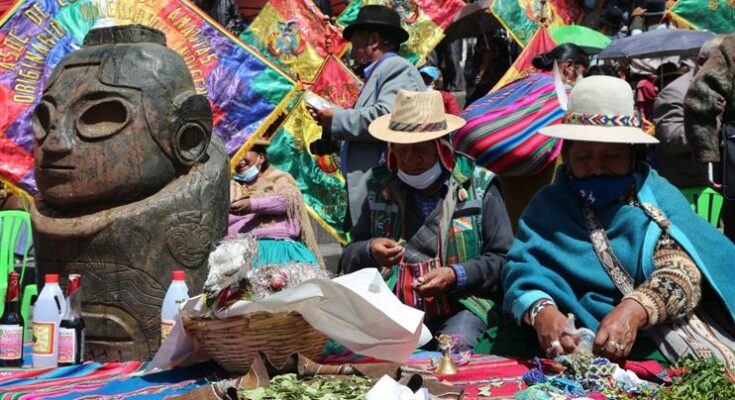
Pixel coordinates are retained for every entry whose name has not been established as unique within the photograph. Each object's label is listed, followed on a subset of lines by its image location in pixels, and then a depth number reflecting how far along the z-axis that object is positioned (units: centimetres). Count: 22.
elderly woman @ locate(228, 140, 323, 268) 655
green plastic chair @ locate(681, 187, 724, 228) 572
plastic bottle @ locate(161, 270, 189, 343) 357
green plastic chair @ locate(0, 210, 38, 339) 513
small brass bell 307
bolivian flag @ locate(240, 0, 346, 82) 816
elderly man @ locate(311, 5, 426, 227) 529
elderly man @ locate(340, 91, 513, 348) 391
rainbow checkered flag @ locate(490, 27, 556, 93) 838
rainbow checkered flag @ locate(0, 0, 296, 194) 625
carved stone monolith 396
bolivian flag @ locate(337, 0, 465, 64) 879
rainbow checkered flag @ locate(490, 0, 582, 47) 930
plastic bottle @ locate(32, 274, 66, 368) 351
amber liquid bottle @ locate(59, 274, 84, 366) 351
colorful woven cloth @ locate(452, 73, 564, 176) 453
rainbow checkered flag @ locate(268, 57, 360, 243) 766
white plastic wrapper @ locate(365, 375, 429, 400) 248
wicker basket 294
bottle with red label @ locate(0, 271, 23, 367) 352
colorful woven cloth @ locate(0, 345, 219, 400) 295
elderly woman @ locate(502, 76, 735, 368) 311
